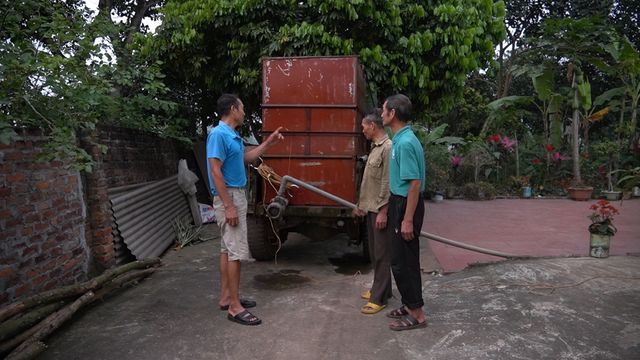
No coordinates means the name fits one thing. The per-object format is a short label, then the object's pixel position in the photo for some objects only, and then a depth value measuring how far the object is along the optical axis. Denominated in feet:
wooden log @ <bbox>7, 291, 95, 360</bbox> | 9.86
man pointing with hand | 12.29
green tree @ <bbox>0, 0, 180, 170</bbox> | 10.55
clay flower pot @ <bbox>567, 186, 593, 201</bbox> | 38.55
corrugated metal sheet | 17.92
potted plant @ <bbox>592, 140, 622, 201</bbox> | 38.70
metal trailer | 17.67
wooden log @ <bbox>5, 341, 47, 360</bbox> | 9.52
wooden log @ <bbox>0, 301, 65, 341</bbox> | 10.32
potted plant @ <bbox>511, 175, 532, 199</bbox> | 41.29
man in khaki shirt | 13.30
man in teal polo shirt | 11.44
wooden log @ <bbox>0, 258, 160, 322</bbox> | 10.25
